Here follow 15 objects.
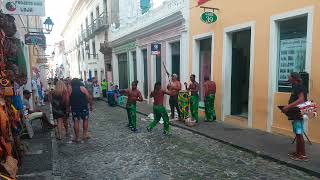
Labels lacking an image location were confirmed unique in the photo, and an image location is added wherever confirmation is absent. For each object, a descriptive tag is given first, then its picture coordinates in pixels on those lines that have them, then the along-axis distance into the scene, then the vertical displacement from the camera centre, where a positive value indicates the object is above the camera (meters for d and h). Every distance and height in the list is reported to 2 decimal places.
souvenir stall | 4.68 -0.54
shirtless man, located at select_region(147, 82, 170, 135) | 8.74 -0.88
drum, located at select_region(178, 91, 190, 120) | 10.42 -1.03
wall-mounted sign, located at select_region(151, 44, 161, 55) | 13.91 +1.00
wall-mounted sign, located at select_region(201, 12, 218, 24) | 10.17 +1.74
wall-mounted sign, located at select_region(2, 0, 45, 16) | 7.91 +1.71
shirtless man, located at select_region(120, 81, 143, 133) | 9.44 -0.86
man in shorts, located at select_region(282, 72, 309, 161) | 5.95 -0.64
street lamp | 14.33 +2.21
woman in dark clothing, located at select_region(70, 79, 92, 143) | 8.03 -0.77
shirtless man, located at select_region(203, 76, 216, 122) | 10.27 -0.69
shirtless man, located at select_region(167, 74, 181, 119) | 10.66 -0.60
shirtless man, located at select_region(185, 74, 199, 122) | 10.34 -0.89
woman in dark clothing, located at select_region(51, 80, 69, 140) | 8.55 -0.79
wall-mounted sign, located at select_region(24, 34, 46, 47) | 12.83 +1.37
